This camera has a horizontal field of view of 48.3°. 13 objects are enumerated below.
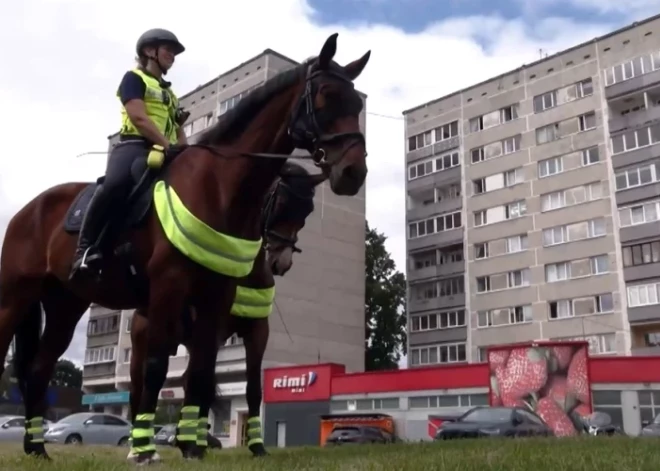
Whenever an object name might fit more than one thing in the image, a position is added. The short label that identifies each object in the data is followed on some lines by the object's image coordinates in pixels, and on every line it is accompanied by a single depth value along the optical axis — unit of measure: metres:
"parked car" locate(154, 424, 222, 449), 29.42
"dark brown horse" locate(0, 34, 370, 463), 6.07
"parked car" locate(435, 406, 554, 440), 19.02
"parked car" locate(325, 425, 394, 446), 29.93
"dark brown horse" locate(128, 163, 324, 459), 8.45
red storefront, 44.59
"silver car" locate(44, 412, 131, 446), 30.19
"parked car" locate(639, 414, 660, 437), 26.39
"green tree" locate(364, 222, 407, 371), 73.75
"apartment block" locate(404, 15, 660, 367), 54.94
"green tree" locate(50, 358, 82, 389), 114.94
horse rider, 6.63
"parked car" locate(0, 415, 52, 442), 30.38
